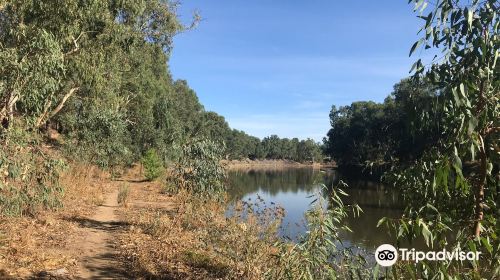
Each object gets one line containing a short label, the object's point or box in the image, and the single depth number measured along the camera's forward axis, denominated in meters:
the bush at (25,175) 7.49
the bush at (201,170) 11.72
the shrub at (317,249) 3.96
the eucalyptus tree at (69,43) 7.95
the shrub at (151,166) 26.36
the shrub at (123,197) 14.84
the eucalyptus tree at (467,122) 2.17
